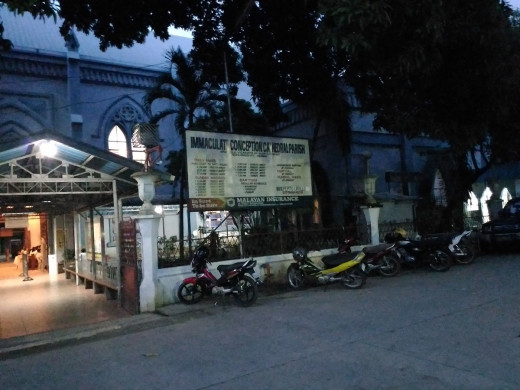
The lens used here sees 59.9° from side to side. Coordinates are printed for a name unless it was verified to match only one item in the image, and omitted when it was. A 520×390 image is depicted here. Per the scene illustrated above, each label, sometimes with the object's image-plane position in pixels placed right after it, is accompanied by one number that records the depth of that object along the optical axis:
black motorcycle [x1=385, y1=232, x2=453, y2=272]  11.12
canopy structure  7.89
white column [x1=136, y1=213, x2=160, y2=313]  8.42
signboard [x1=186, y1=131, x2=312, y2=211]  9.67
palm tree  12.81
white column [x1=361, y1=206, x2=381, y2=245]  12.33
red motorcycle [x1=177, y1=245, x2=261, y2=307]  8.37
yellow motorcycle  9.47
